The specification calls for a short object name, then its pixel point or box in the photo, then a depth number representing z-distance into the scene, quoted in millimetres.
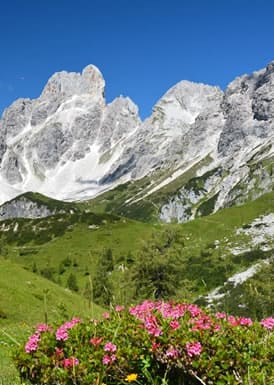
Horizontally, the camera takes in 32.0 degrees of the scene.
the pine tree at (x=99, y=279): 85125
